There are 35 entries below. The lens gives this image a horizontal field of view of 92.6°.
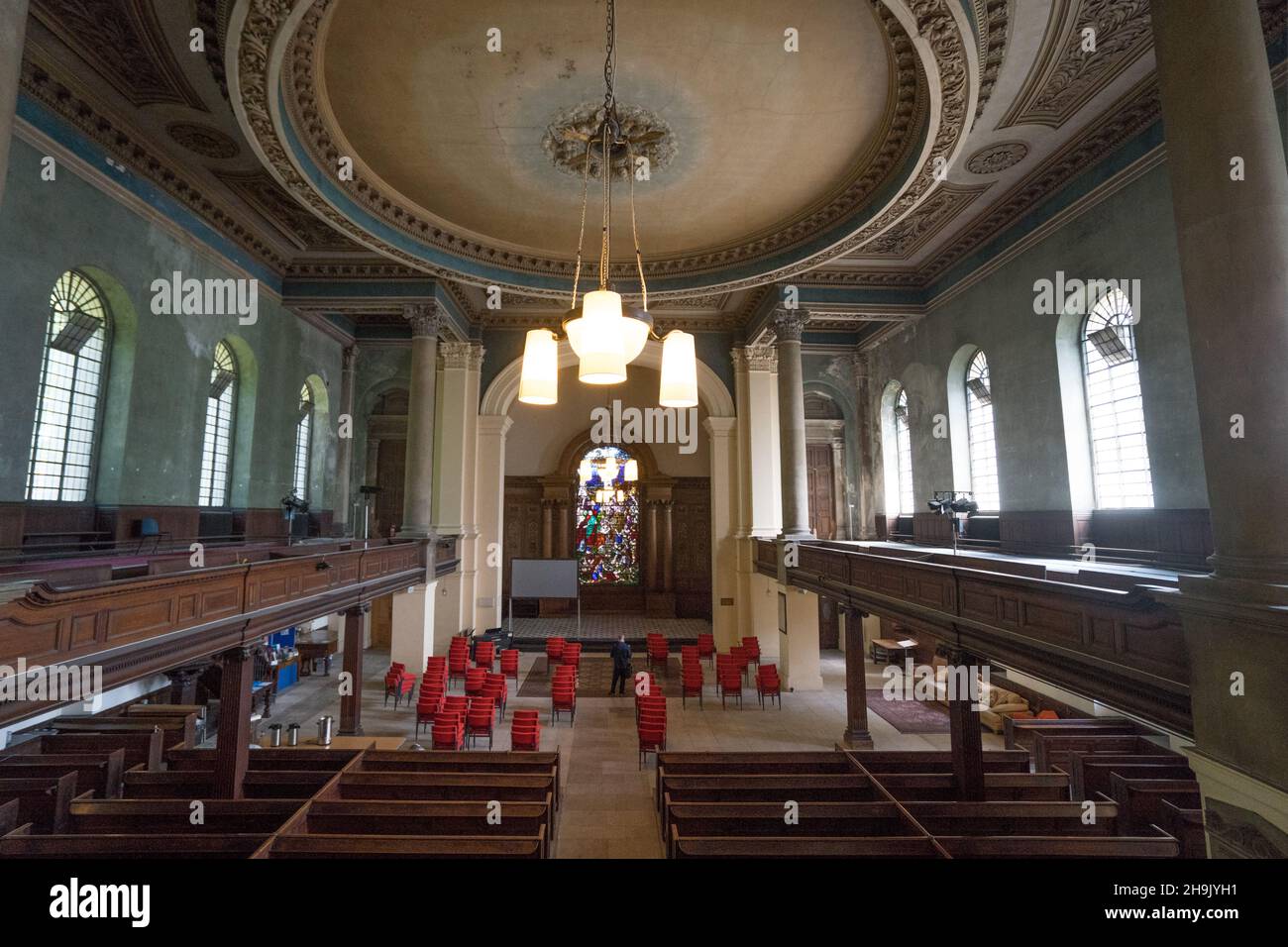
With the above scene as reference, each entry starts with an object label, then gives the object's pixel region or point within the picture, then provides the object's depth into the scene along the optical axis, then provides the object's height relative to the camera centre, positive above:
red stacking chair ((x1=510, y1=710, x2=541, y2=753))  9.77 -3.25
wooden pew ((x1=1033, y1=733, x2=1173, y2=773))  8.58 -3.09
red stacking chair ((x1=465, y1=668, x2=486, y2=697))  12.17 -3.01
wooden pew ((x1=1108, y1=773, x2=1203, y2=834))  6.57 -2.92
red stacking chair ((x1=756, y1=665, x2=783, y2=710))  12.68 -3.17
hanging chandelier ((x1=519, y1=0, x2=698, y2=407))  4.23 +1.31
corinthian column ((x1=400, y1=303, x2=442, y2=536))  13.84 +2.43
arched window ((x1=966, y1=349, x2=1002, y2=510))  12.41 +1.90
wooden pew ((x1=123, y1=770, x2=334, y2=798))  7.38 -3.05
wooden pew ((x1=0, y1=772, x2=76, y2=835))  6.27 -2.77
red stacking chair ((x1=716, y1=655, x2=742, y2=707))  12.84 -3.15
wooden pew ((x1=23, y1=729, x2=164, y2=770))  8.38 -2.92
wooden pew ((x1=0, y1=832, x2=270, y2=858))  5.26 -2.80
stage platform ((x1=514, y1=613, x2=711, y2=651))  17.86 -3.14
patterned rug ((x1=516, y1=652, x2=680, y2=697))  14.20 -3.66
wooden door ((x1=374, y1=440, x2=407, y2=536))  19.91 +1.61
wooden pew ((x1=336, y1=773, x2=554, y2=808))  7.21 -3.03
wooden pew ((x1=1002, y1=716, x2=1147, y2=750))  9.20 -3.04
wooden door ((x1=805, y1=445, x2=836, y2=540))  19.33 +1.15
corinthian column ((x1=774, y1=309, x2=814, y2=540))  13.31 +2.25
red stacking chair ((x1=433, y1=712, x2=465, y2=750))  9.77 -3.23
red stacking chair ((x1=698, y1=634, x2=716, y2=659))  15.58 -2.96
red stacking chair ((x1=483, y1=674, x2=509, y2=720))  11.84 -3.06
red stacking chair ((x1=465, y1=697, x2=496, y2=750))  10.43 -3.22
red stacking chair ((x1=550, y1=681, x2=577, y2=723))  11.84 -3.24
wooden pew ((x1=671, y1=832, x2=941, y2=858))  5.29 -2.79
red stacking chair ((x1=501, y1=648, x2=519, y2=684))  14.30 -3.08
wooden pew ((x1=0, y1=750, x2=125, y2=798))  7.18 -2.80
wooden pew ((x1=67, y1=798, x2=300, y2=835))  6.37 -2.98
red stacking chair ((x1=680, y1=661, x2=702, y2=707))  13.04 -3.19
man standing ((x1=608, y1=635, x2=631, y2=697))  13.91 -2.98
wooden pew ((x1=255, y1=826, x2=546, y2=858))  5.46 -2.84
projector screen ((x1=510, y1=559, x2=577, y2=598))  16.81 -1.37
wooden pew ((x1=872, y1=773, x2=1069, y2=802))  7.45 -3.16
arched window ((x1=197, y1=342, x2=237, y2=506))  12.56 +2.08
